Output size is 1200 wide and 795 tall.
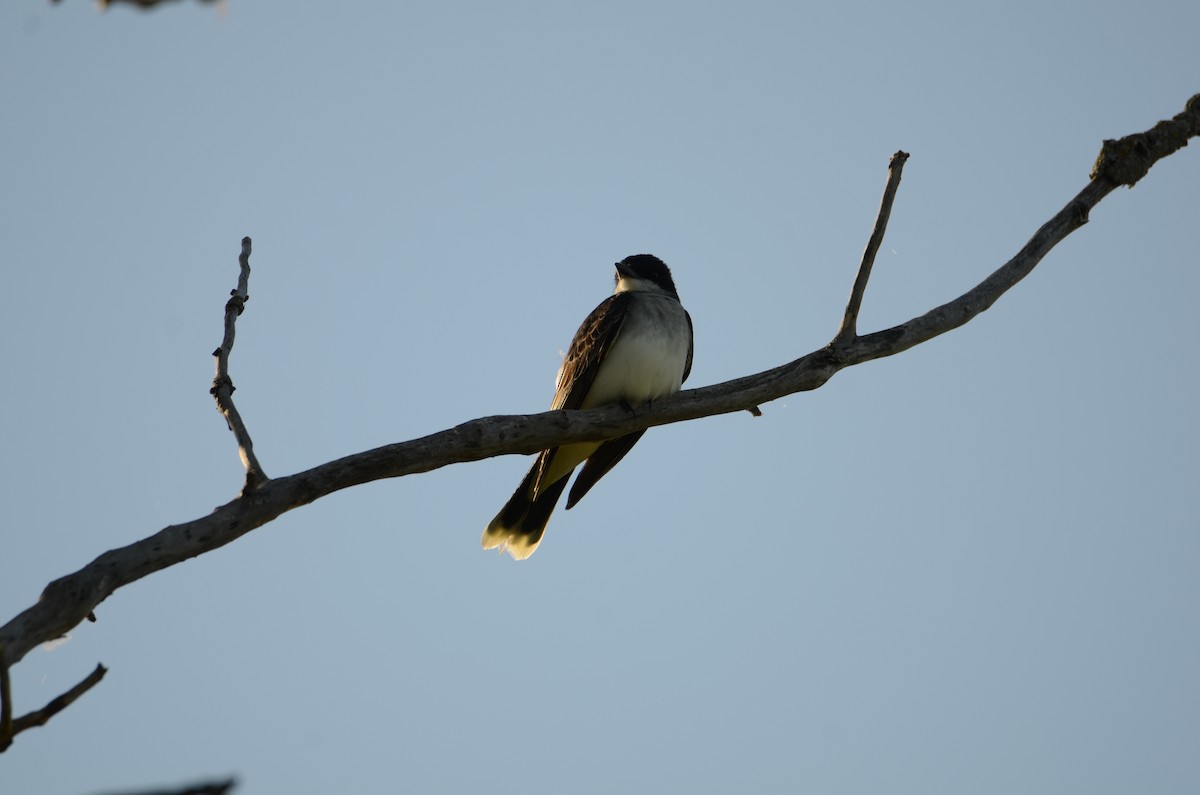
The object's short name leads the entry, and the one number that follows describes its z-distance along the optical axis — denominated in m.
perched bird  15.41
